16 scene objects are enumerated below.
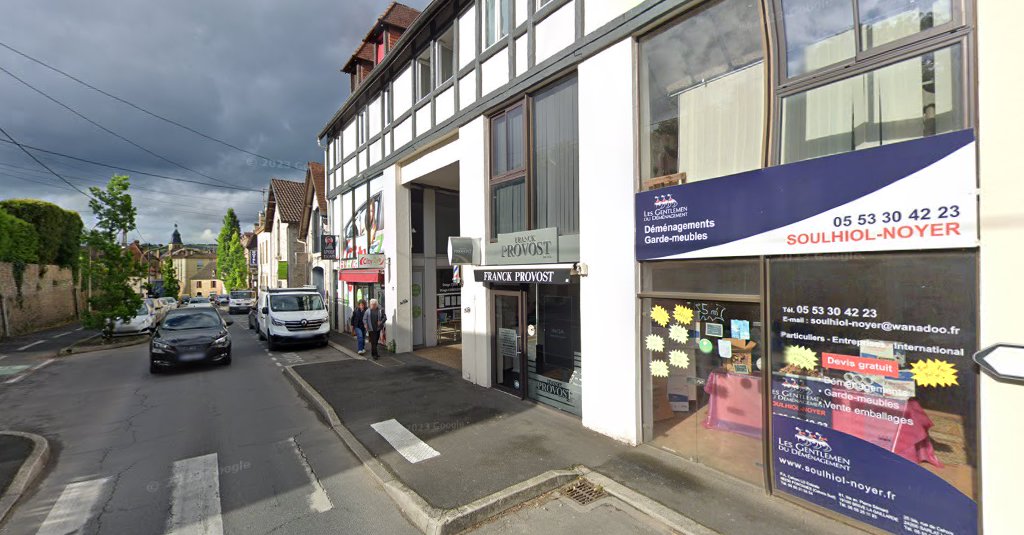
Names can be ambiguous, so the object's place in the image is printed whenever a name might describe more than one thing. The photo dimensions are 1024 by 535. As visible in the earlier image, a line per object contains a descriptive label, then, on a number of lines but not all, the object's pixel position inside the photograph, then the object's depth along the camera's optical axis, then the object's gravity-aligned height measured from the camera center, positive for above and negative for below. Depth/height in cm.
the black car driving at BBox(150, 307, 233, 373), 1007 -175
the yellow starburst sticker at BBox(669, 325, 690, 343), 509 -89
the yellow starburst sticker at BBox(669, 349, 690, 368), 511 -120
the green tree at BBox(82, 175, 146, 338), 1551 +22
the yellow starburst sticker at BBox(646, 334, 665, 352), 534 -105
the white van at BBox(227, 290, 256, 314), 3328 -268
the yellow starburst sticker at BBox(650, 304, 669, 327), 530 -68
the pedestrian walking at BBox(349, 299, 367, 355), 1242 -184
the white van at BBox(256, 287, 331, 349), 1347 -164
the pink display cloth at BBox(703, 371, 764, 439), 461 -163
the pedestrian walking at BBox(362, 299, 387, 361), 1173 -157
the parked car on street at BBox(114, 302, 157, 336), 1692 -224
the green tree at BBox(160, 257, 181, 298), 3766 -110
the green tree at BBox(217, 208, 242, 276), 5762 +438
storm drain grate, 436 -245
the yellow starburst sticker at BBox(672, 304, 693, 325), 507 -65
